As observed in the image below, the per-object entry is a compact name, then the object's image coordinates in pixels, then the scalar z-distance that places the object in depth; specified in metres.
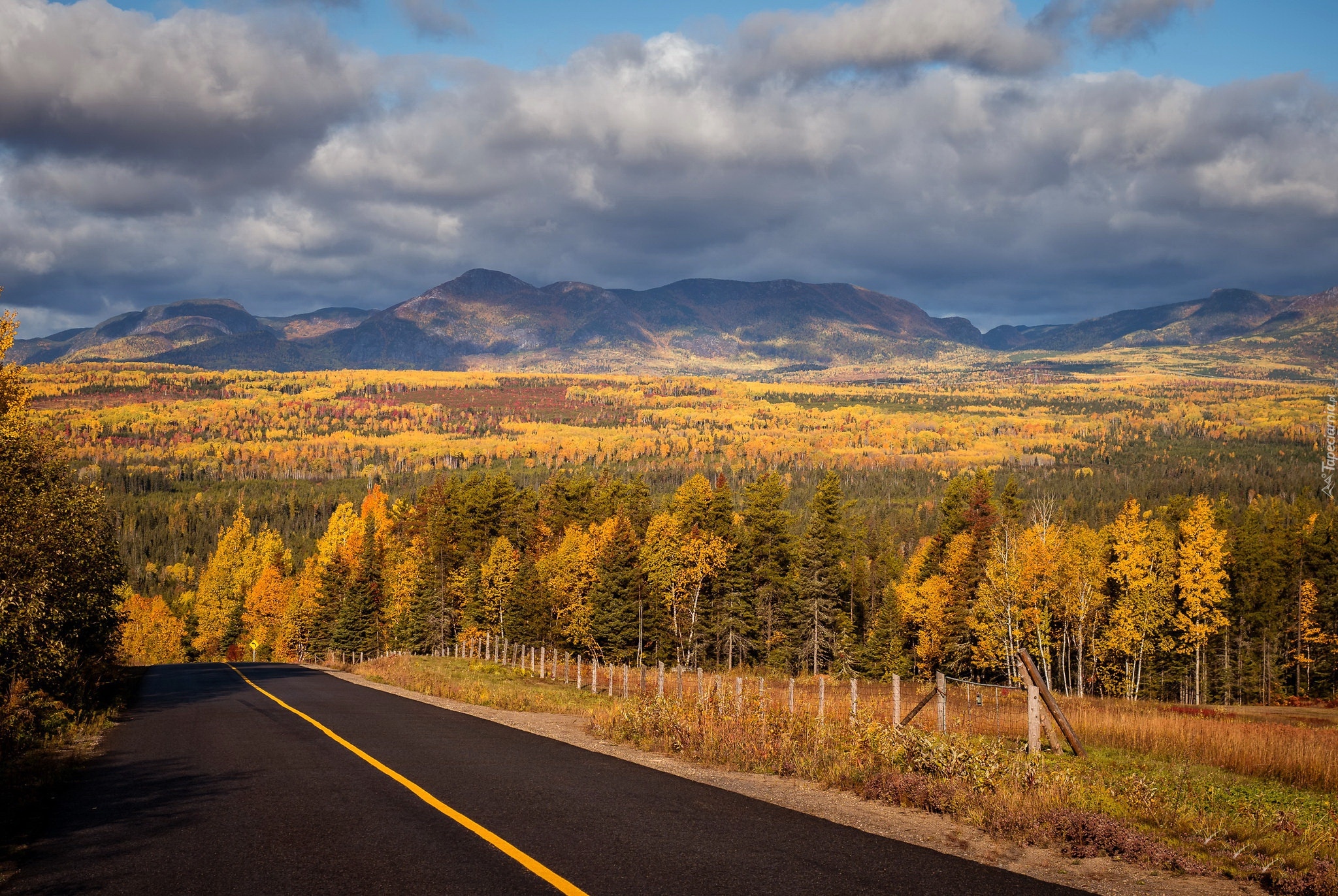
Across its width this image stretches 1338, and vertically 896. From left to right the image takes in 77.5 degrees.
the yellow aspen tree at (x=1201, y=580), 59.16
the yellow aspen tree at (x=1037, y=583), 56.94
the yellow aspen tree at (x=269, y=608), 104.88
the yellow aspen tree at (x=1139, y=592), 60.22
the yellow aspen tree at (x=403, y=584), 70.88
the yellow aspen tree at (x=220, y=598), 115.69
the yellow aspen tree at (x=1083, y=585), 61.81
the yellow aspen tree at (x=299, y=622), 94.19
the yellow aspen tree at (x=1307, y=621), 65.94
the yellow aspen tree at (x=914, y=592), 69.88
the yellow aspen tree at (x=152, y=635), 106.50
